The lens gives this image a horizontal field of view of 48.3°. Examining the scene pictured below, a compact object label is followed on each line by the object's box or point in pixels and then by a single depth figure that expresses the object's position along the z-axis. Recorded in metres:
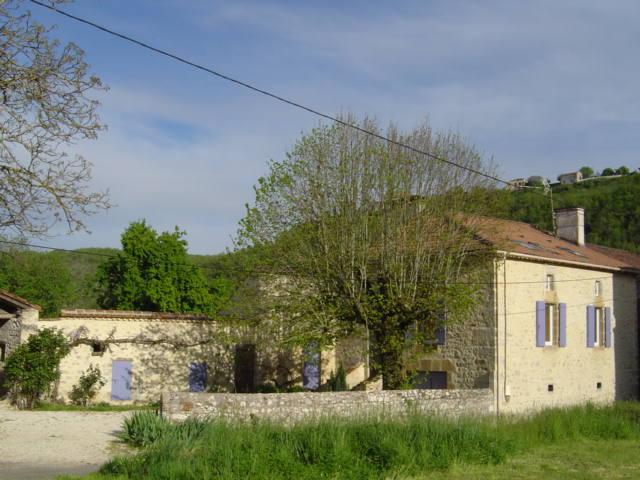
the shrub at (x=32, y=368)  18.73
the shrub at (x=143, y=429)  12.46
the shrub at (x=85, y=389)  20.02
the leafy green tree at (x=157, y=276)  30.31
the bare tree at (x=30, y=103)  9.54
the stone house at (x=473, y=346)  20.41
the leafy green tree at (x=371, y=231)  18.94
